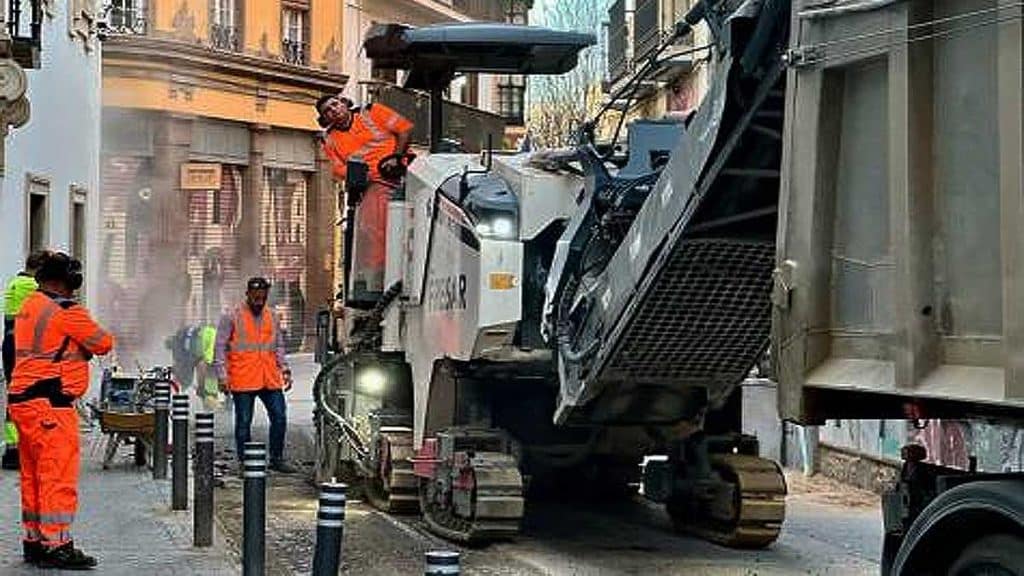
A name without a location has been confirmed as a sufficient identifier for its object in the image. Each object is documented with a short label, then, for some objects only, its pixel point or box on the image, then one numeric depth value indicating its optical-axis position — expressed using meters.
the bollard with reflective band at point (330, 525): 6.66
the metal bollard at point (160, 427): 14.11
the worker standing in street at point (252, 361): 15.26
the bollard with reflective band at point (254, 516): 8.88
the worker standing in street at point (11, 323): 12.20
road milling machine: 8.07
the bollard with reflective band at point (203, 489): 10.71
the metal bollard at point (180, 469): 12.47
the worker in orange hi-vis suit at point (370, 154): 13.70
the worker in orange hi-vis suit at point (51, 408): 9.61
